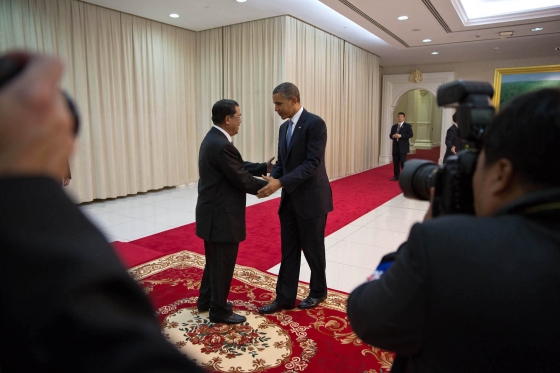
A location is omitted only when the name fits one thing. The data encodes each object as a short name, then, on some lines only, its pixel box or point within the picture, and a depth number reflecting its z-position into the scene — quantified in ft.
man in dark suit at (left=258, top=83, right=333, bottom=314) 9.85
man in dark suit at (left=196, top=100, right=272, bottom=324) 8.93
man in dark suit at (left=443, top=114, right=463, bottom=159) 25.84
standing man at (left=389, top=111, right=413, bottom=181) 31.58
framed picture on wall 25.72
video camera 2.80
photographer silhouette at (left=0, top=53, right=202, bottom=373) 1.07
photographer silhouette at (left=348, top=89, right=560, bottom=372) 2.17
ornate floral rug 7.79
